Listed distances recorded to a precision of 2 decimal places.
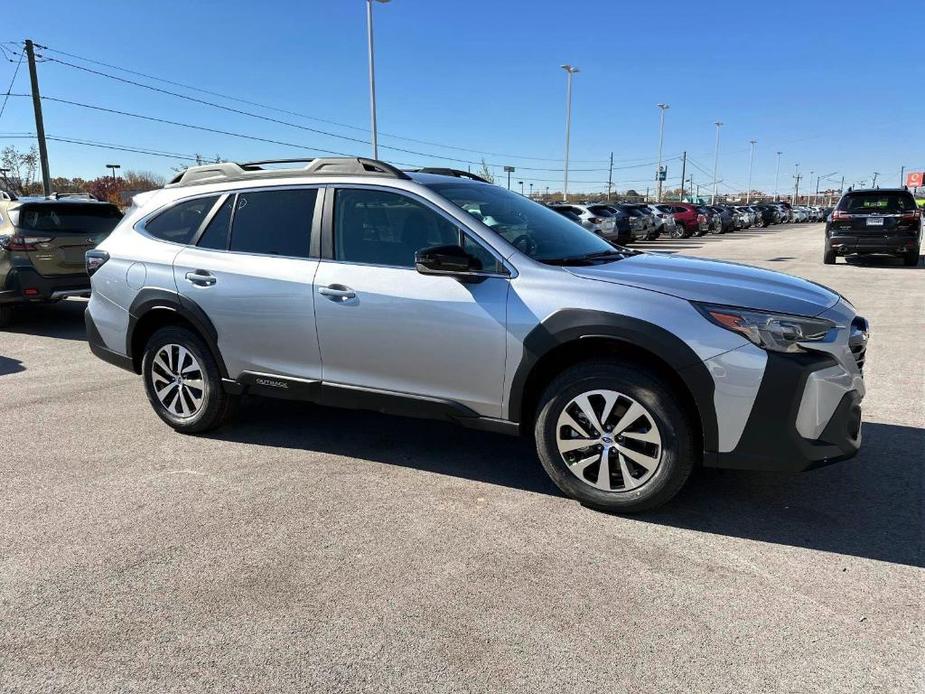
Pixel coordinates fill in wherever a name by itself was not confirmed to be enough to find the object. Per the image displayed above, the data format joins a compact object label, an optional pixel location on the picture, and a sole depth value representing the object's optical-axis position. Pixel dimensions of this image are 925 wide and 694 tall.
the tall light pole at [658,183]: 72.78
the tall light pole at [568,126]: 45.87
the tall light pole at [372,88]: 26.48
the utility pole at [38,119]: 27.12
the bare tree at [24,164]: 60.03
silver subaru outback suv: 3.16
